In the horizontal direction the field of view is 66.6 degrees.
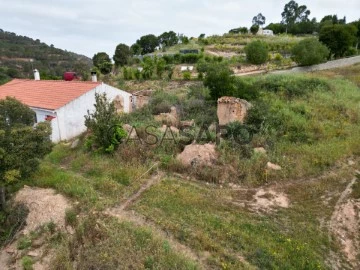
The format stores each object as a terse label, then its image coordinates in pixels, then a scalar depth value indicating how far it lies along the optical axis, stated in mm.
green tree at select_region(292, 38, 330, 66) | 23328
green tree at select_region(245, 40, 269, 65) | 26844
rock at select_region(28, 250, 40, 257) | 6355
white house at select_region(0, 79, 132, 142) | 13078
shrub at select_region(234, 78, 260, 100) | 13422
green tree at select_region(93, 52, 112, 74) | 33906
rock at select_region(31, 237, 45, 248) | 6648
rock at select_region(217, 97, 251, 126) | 11719
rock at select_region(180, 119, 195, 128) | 12281
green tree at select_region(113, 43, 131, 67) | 37812
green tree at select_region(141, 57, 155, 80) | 25422
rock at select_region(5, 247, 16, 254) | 6603
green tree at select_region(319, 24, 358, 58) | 26716
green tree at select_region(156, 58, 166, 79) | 25391
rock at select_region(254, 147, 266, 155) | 9772
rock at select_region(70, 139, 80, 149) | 11977
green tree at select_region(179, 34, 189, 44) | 47756
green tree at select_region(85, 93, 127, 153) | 10430
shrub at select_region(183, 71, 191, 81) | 23781
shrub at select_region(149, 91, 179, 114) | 14562
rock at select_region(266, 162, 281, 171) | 9164
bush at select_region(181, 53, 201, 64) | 31391
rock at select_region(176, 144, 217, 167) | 9273
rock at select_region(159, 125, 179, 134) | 11443
